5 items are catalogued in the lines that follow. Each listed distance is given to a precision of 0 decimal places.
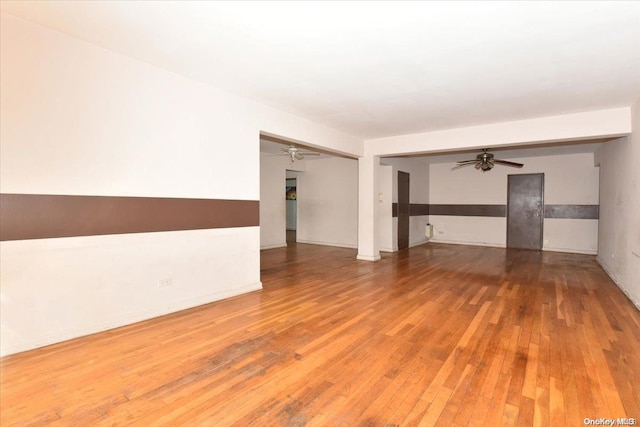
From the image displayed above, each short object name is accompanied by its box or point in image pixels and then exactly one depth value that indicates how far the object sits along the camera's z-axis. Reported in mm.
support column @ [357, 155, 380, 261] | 6941
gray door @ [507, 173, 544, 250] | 8617
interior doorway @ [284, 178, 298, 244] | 14483
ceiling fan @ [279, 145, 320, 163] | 5984
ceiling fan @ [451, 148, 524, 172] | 7070
